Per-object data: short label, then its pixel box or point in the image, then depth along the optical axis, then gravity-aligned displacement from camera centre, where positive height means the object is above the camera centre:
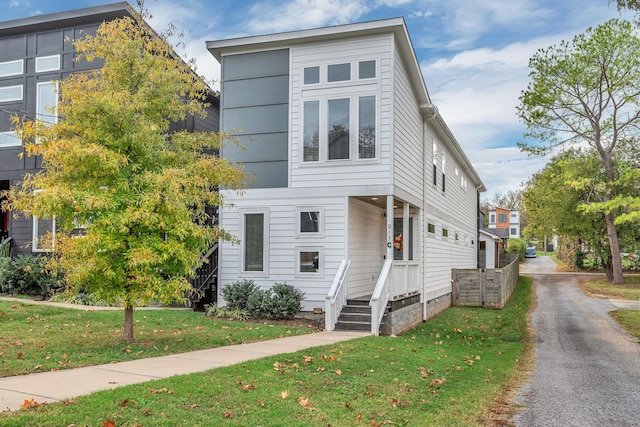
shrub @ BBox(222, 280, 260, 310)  12.80 -1.36
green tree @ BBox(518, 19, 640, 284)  26.96 +8.13
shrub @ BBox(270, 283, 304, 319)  12.32 -1.49
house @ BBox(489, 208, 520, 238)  80.12 +3.21
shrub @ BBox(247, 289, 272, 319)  12.43 -1.58
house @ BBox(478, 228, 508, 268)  35.09 -0.76
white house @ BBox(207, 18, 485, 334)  12.73 +2.10
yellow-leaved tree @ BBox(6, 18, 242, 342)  8.12 +0.91
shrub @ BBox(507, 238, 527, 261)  55.06 -0.72
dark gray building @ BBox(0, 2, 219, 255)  16.38 +5.21
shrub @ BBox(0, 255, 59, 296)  14.97 -1.24
